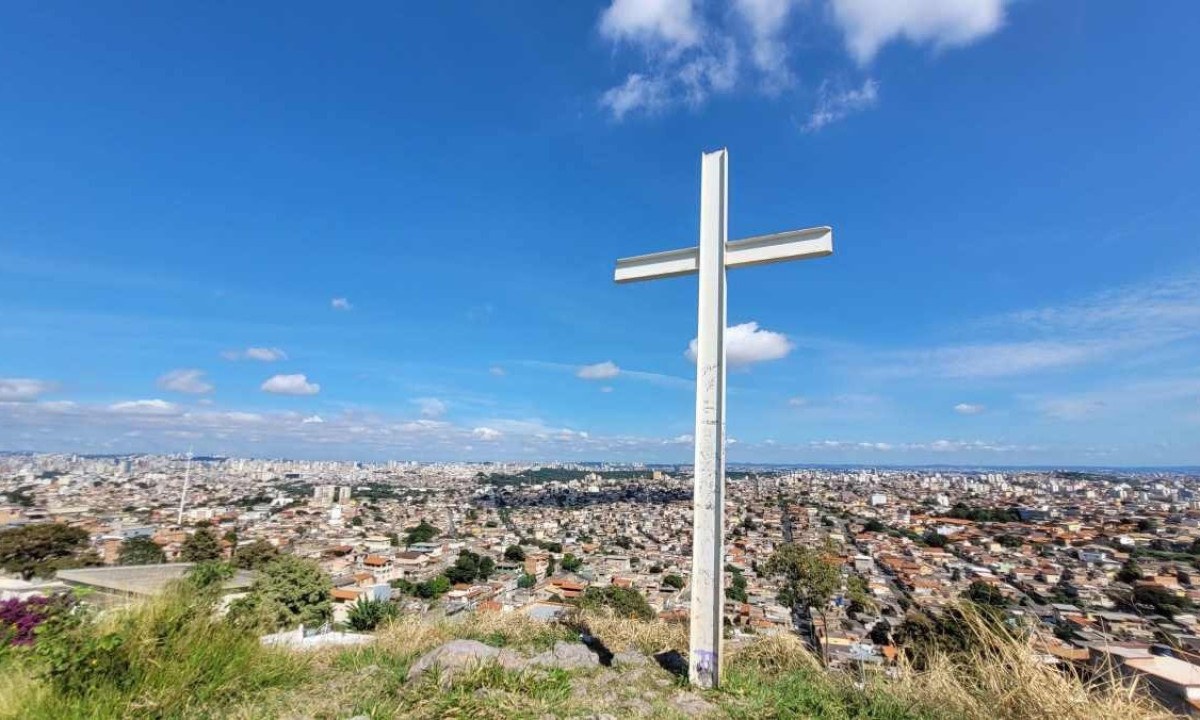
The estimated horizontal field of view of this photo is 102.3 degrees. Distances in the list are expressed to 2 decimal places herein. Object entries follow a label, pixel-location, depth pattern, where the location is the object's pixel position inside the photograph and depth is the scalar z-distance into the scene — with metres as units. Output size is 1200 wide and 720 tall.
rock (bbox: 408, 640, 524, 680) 2.89
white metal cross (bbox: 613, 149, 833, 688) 3.23
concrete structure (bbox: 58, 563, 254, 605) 10.30
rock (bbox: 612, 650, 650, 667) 3.53
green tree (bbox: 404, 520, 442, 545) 31.77
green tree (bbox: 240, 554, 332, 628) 7.41
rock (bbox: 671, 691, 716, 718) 2.69
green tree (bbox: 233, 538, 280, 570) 14.84
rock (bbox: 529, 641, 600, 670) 3.35
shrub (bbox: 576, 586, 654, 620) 5.82
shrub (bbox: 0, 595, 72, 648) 3.26
